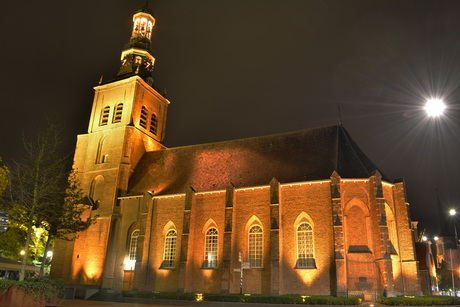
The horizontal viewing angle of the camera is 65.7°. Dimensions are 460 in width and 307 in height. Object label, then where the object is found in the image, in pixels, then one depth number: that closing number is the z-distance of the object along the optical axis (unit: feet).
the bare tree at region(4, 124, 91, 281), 71.00
